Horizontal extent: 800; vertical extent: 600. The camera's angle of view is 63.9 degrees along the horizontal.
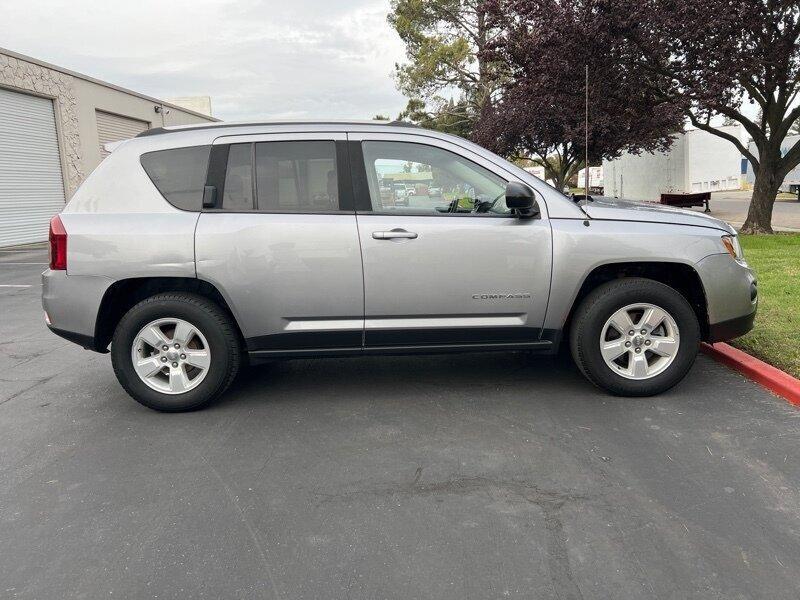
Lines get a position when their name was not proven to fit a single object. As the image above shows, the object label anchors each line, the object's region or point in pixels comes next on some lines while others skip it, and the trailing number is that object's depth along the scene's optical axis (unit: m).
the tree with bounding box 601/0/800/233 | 12.16
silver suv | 4.23
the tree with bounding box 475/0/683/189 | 13.09
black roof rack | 4.52
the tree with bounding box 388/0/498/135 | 37.47
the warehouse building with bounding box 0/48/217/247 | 19.02
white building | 37.69
